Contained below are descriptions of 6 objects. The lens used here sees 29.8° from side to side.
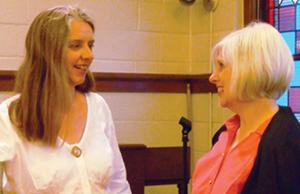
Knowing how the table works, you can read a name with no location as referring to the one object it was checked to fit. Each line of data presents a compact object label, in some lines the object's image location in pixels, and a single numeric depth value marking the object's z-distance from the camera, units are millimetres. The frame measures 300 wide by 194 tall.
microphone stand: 2656
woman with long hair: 1999
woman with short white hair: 1545
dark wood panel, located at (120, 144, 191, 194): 3230
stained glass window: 3074
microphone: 2648
